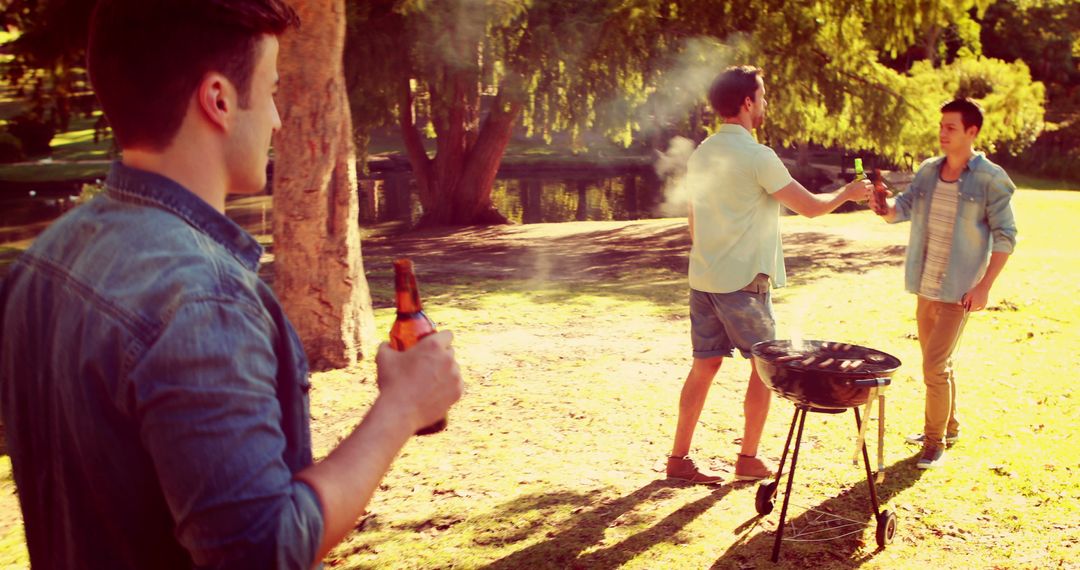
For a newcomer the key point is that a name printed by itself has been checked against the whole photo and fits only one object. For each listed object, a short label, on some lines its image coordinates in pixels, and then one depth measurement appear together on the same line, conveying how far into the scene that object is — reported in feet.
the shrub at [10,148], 123.22
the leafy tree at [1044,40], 127.13
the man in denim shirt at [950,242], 18.71
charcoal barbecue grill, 14.08
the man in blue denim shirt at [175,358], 4.48
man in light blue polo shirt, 16.92
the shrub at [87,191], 64.66
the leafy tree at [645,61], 53.11
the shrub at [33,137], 126.62
